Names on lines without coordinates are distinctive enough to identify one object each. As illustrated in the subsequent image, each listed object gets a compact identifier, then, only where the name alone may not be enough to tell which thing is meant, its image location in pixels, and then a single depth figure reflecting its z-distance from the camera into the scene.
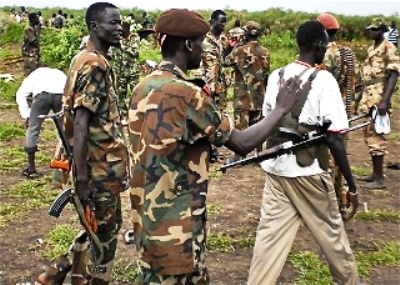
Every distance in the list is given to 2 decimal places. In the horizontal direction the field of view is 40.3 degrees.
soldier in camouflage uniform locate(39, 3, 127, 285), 3.16
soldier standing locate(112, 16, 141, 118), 9.46
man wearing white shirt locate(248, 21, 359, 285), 3.15
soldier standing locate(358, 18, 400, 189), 5.88
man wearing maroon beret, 2.24
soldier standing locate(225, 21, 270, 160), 7.25
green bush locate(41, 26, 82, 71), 14.00
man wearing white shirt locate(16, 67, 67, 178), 5.68
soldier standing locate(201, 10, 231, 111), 7.50
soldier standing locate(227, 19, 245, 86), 10.37
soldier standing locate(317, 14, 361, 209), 4.89
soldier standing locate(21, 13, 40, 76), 14.08
